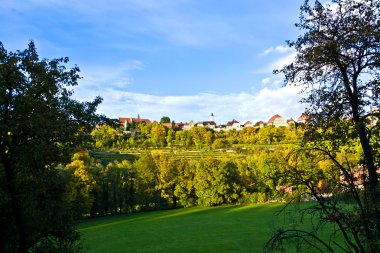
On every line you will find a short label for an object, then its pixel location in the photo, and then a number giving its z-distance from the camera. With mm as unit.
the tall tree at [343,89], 6820
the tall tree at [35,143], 8211
